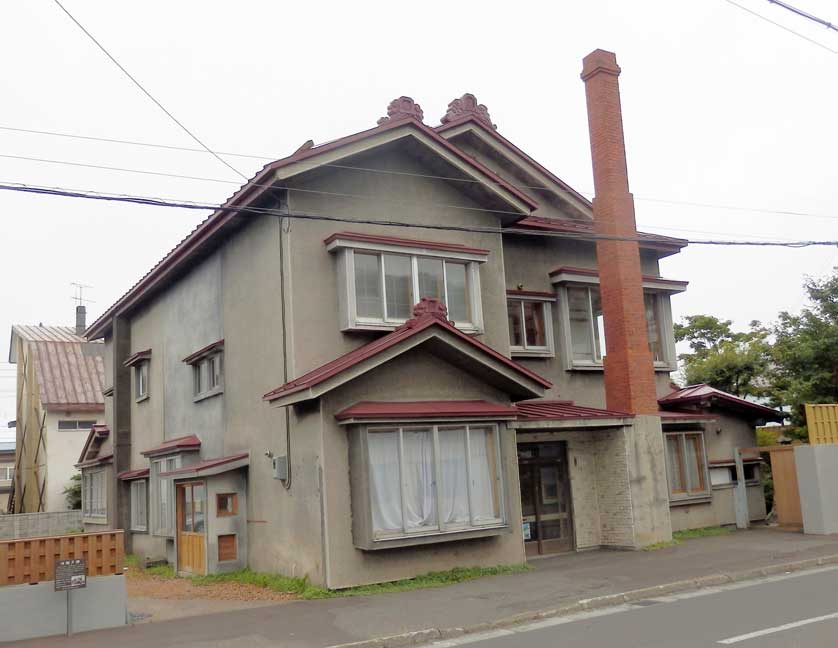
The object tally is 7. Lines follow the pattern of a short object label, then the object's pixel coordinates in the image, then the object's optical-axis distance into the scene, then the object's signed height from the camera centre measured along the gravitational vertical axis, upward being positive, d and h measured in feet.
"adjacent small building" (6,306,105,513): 118.52 +11.73
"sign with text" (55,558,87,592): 37.17 -3.52
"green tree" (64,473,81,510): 113.09 -0.12
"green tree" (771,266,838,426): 77.66 +8.56
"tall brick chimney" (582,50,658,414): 61.36 +14.65
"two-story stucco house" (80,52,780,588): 47.73 +6.82
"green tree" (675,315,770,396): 109.70 +11.07
